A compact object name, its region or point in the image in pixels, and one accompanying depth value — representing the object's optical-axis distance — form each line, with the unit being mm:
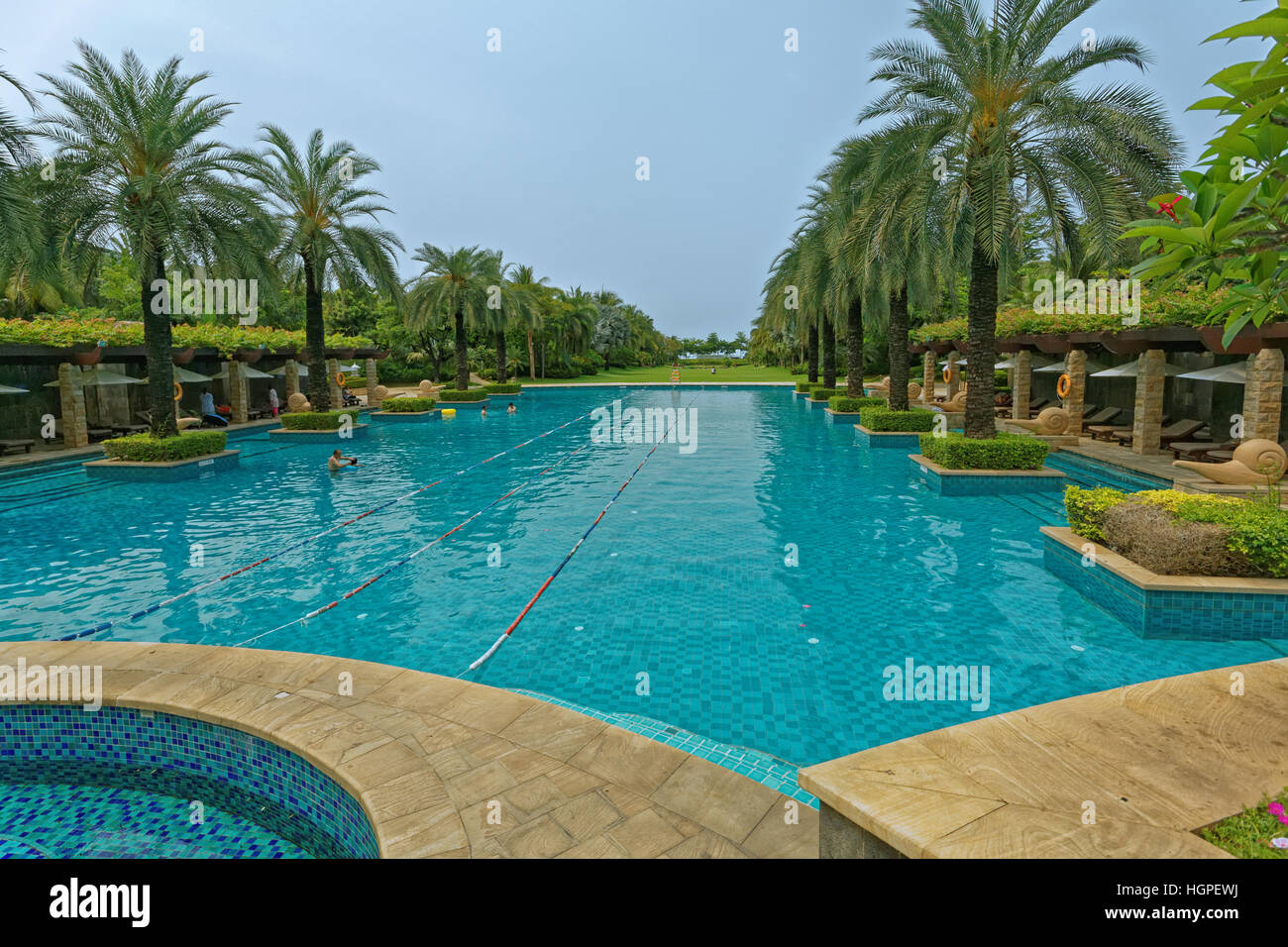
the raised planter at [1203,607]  7113
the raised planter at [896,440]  20531
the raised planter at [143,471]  16734
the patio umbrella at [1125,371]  18562
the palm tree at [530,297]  41688
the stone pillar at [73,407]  21078
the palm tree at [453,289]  36406
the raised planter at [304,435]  24219
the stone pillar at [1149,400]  17016
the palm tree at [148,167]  15695
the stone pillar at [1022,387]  24609
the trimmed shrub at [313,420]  24578
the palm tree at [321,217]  22578
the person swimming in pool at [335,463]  17266
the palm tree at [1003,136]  12812
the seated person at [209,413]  26281
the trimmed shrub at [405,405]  31344
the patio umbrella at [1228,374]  15141
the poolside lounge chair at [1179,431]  17375
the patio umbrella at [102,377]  22047
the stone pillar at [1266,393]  13602
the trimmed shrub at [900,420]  21000
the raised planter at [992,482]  14234
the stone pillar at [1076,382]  20703
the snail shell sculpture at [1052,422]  20375
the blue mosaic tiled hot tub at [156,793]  4621
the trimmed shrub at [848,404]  27359
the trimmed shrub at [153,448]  17016
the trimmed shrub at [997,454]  14547
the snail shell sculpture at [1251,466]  12922
